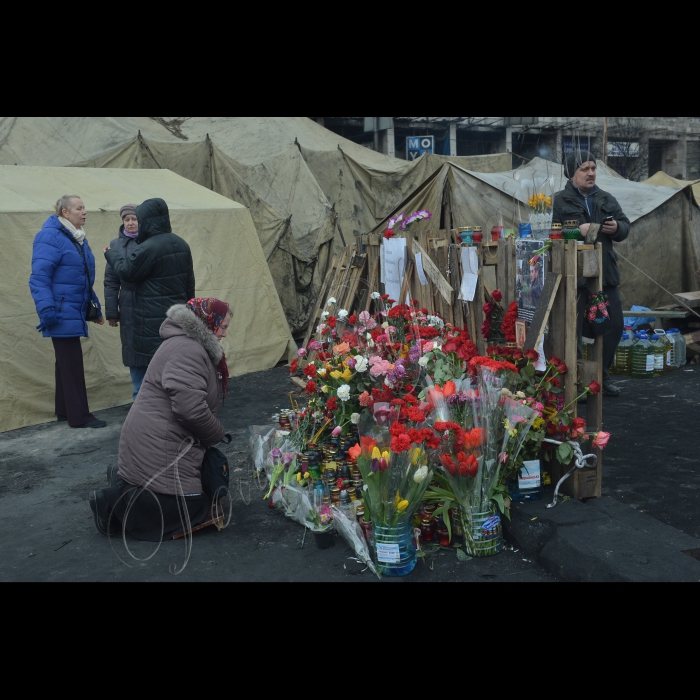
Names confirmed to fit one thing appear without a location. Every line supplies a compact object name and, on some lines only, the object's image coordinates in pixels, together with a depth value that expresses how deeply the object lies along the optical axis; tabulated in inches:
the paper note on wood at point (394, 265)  245.9
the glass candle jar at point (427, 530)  138.3
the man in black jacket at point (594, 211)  211.3
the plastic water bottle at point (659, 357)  282.6
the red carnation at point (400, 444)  123.0
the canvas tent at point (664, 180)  617.0
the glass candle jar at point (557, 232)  150.0
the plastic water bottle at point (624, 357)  285.0
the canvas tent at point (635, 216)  363.9
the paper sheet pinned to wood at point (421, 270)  222.7
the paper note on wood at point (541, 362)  148.1
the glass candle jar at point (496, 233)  185.3
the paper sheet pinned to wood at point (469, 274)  179.0
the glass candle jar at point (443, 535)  136.6
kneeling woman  142.5
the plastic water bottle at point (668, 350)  287.3
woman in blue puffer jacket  233.1
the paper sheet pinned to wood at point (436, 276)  199.9
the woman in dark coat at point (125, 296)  237.5
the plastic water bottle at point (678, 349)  296.0
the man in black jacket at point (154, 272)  213.0
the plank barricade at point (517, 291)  144.3
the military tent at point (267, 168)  384.2
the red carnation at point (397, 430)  128.5
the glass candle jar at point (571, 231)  149.4
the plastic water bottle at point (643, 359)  279.8
